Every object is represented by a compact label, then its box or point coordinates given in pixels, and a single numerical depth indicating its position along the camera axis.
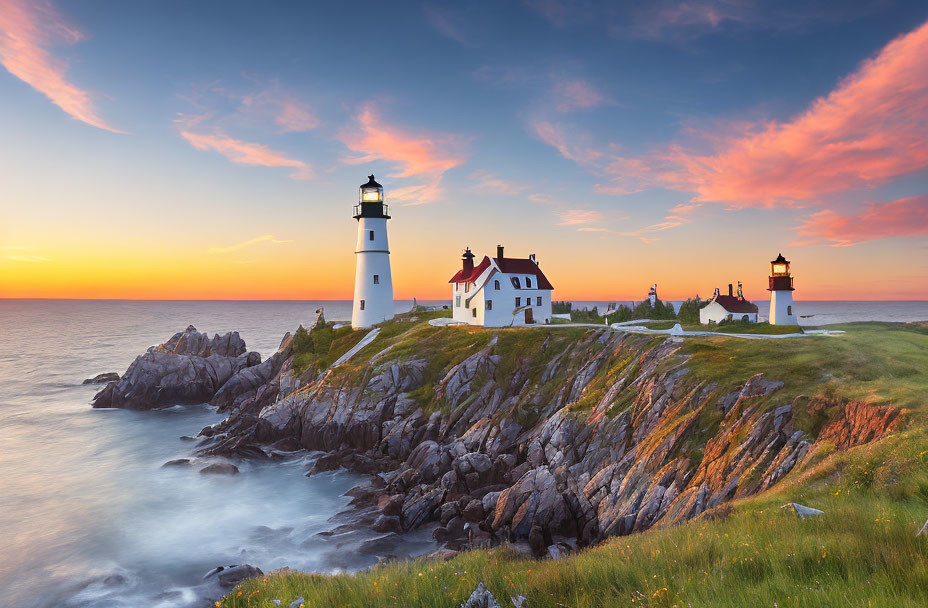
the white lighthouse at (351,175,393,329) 60.75
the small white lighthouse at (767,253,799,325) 43.44
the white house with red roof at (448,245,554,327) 53.06
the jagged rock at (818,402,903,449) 16.66
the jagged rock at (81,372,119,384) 70.22
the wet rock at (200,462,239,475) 34.94
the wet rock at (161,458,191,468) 37.31
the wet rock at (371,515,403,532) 24.94
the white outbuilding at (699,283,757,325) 56.16
